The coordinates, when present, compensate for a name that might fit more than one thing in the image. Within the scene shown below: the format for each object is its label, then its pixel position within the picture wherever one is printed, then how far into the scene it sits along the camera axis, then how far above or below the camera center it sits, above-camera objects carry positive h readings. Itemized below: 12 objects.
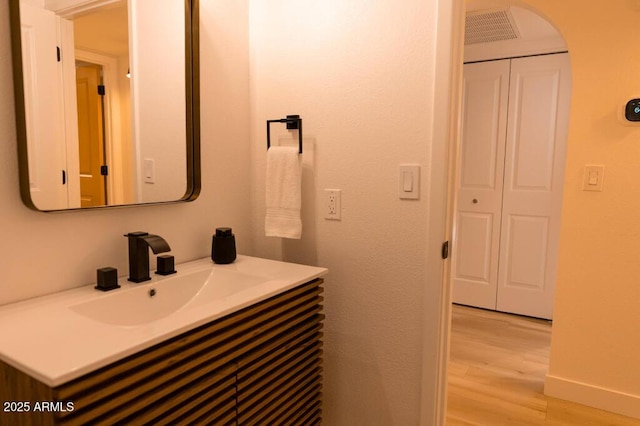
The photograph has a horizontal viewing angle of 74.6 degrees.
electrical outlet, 1.69 -0.14
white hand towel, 1.68 -0.09
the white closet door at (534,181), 3.29 -0.07
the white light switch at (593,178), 2.18 -0.02
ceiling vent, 2.90 +1.08
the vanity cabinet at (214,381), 0.82 -0.51
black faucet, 1.32 -0.29
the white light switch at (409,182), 1.52 -0.04
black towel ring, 1.73 +0.19
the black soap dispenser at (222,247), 1.59 -0.30
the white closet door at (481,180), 3.52 -0.08
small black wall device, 2.05 +0.31
